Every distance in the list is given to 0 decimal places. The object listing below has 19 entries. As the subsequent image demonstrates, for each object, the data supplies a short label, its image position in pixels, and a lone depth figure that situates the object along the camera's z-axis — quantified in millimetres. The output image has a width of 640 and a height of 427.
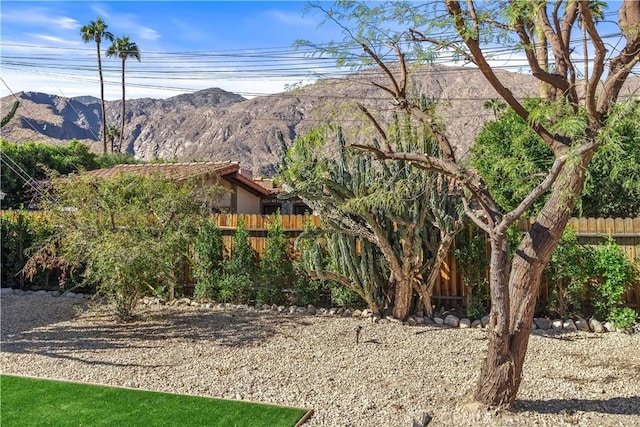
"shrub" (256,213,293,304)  9320
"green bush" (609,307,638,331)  7406
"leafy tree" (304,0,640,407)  3904
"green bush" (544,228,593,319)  7668
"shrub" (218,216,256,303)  9398
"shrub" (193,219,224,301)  9633
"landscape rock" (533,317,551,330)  7746
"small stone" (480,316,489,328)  7891
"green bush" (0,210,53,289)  11836
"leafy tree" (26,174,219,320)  7344
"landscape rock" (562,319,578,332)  7621
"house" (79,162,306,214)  16014
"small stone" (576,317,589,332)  7637
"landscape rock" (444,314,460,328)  7992
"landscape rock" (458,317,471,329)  7911
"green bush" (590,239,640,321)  7547
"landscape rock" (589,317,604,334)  7516
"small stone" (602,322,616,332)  7504
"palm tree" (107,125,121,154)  47597
